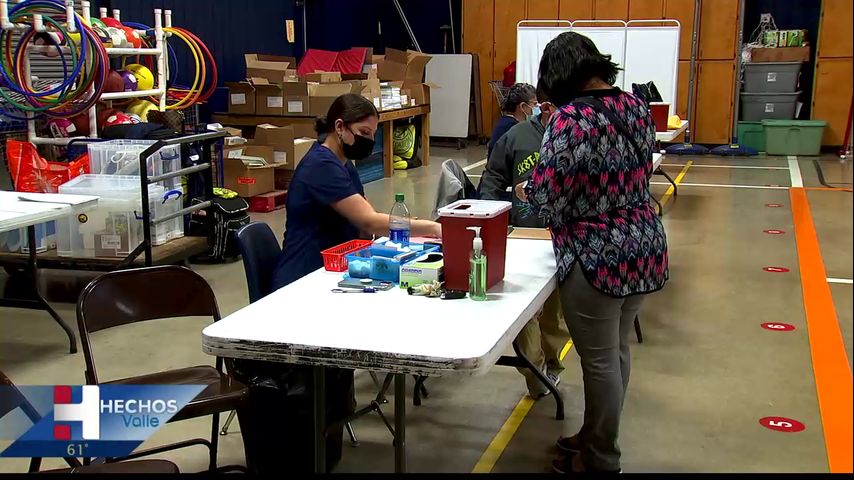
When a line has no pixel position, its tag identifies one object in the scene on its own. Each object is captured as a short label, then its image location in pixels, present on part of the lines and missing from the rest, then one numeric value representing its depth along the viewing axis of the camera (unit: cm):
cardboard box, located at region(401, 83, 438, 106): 1063
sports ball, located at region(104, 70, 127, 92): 625
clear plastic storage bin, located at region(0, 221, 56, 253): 537
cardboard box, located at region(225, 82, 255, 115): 874
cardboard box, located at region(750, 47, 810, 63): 1180
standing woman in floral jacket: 240
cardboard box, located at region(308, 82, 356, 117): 859
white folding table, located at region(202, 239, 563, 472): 204
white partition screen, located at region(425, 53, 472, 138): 1323
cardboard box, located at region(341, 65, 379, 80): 926
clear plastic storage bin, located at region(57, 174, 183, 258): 517
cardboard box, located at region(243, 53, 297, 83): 908
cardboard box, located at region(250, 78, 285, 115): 870
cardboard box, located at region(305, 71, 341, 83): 899
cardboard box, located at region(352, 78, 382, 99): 889
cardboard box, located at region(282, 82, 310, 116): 863
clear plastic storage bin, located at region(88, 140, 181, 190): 530
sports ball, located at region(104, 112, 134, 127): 621
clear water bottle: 301
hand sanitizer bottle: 248
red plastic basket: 287
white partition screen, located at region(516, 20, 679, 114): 1107
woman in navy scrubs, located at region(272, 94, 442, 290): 312
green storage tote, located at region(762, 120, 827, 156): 1134
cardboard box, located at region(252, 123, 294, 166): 812
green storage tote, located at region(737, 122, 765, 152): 1208
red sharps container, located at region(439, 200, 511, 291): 251
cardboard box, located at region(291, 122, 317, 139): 870
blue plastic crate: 270
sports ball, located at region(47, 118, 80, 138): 598
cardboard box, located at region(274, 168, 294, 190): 843
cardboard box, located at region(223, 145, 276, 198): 779
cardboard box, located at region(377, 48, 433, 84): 1041
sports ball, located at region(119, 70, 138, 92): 643
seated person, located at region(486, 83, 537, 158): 480
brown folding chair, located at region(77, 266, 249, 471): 252
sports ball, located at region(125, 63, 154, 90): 665
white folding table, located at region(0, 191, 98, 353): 383
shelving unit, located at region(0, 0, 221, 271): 493
